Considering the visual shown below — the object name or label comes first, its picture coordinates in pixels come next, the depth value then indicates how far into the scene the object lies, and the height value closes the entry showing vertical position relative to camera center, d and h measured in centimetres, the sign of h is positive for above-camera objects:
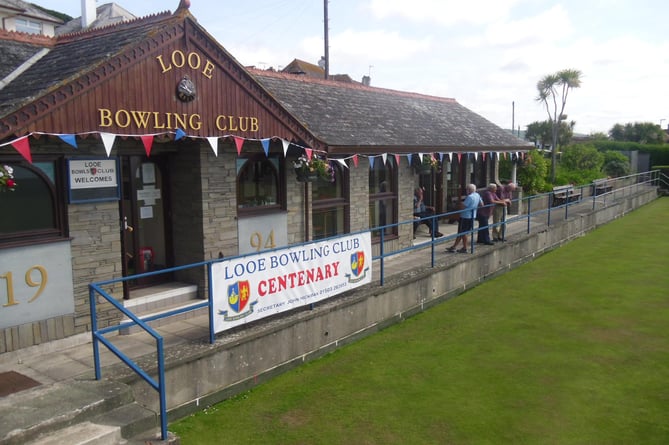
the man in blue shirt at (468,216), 1196 -115
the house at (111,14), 2404 +720
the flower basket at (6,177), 589 -10
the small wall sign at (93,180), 714 -17
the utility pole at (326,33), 3336 +789
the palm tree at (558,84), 3862 +535
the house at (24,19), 3084 +906
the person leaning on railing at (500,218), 1298 -134
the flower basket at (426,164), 1345 -4
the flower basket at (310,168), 979 -8
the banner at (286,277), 666 -152
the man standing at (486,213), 1271 -115
